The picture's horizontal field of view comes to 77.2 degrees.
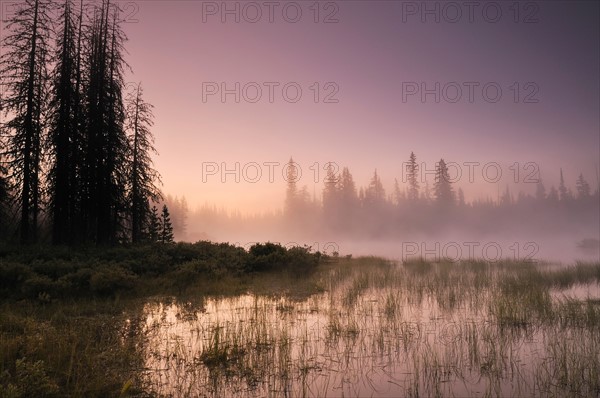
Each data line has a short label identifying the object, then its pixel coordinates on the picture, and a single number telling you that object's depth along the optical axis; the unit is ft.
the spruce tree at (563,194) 320.09
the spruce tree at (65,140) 78.49
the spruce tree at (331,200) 317.63
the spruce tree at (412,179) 270.71
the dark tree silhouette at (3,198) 84.87
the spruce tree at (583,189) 318.24
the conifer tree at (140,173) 95.14
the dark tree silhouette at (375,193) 321.73
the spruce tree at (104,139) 82.89
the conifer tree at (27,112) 75.36
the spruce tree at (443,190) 265.34
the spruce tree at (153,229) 100.50
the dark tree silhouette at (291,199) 344.69
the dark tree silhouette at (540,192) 335.14
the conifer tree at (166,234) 103.89
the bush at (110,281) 41.96
